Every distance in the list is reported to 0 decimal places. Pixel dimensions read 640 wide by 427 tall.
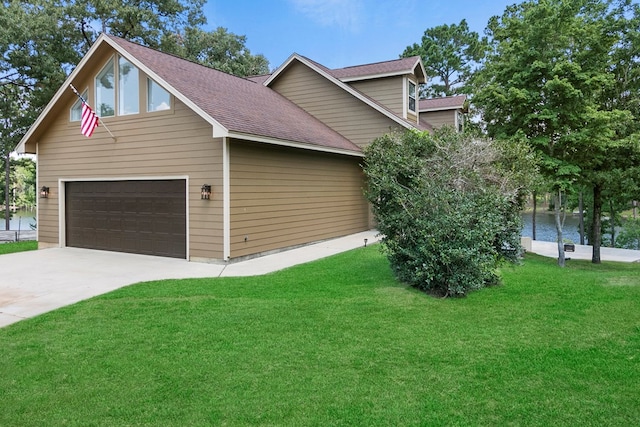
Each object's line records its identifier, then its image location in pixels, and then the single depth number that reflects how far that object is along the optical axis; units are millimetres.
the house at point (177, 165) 9312
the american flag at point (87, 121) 9875
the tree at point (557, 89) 10633
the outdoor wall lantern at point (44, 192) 11984
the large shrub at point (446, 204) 5934
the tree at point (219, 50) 25328
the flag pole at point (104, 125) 10534
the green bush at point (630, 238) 23891
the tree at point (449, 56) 32938
